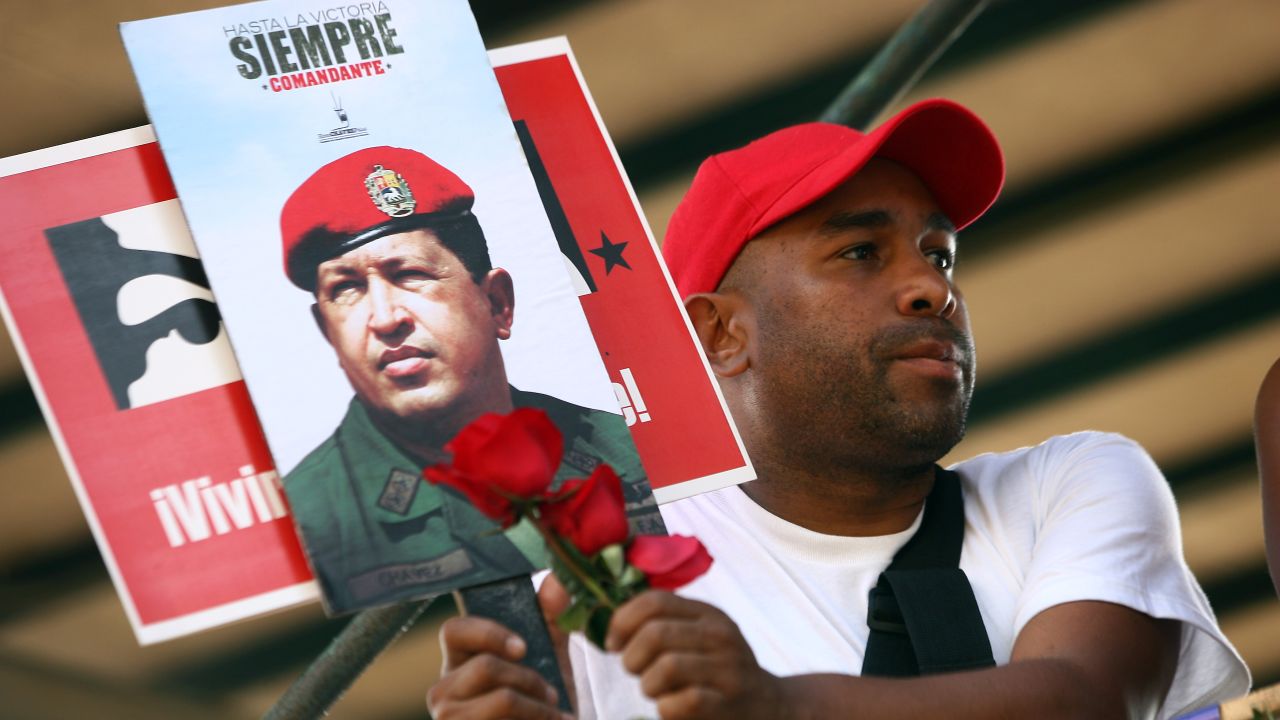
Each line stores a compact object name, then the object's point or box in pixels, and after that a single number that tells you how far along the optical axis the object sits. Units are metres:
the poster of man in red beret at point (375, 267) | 7.74
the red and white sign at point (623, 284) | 7.83
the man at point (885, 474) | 7.86
